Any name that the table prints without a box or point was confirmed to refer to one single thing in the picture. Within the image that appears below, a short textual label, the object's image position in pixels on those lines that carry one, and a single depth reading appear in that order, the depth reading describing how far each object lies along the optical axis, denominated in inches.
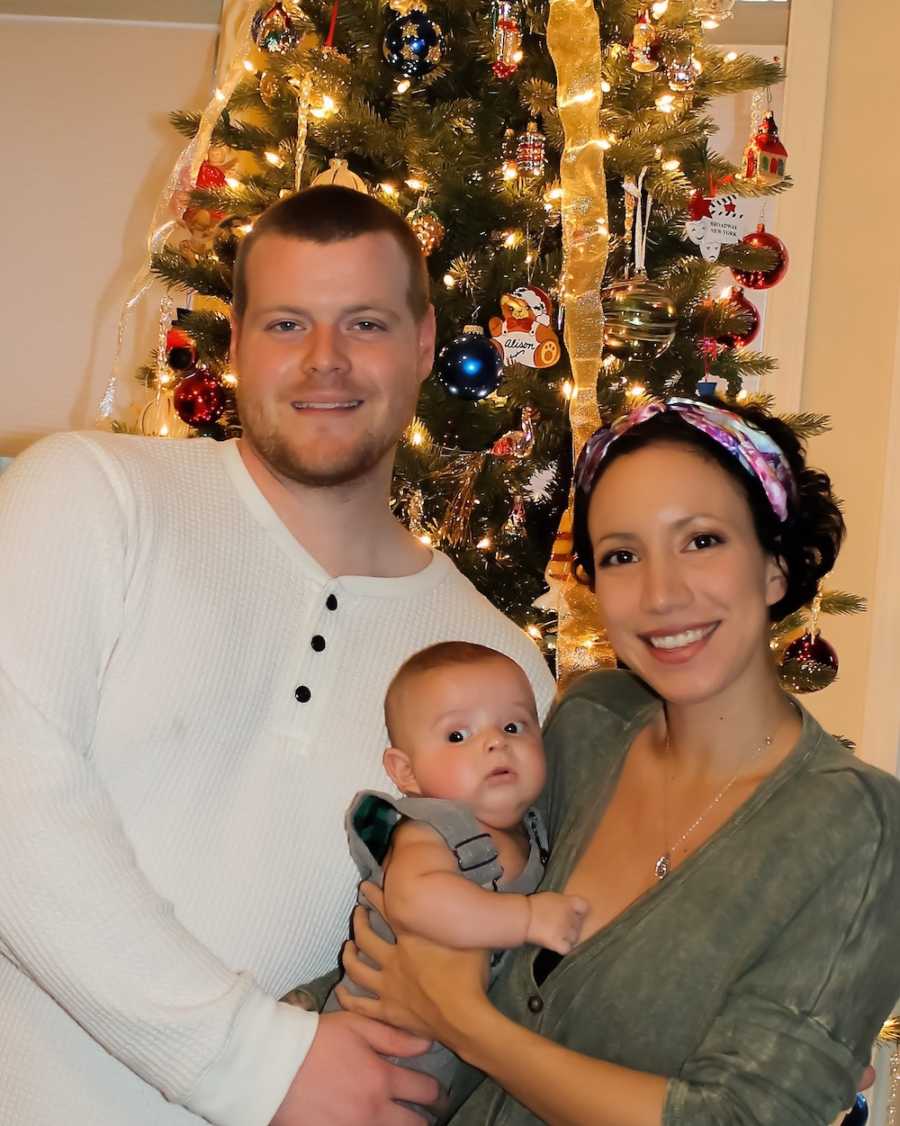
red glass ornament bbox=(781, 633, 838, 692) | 103.7
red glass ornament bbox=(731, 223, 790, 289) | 111.7
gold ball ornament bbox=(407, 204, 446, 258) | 99.4
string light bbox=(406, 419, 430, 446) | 103.3
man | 60.2
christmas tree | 98.0
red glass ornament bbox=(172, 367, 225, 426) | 105.5
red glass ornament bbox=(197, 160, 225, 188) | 108.5
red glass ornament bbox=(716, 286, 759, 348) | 107.2
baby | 61.6
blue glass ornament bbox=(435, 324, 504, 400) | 97.1
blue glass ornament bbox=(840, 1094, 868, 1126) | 103.2
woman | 52.4
